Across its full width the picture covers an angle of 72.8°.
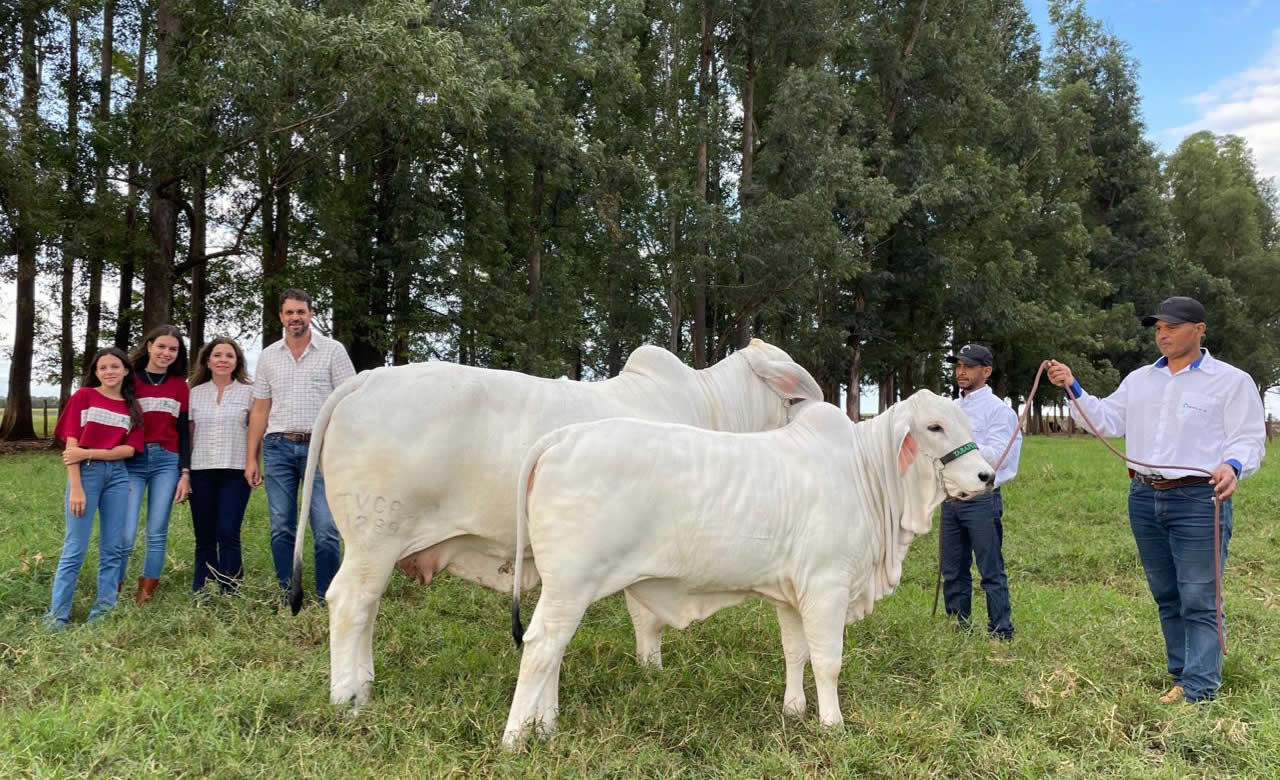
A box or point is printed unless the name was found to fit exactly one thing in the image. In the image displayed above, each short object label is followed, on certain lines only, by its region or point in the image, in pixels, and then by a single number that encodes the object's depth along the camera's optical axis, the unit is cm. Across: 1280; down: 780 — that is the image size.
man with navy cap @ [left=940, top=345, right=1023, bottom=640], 533
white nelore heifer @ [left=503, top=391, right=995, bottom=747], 356
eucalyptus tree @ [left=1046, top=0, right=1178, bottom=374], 2983
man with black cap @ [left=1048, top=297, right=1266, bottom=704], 417
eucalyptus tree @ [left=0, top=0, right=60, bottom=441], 1266
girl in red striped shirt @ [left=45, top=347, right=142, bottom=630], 519
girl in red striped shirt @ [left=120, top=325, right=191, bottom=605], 558
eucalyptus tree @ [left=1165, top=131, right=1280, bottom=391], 3156
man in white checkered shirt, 536
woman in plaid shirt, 568
